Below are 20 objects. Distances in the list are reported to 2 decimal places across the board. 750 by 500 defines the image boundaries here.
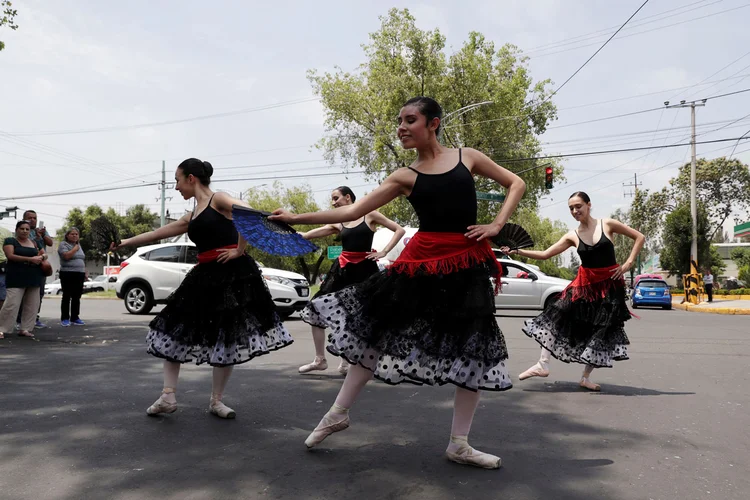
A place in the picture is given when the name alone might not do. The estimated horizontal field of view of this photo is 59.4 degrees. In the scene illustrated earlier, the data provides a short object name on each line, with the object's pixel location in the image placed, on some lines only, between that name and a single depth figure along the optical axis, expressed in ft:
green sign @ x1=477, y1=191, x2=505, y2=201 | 59.96
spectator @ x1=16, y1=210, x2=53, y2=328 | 33.99
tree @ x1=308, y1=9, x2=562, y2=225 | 107.04
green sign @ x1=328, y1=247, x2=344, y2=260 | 26.80
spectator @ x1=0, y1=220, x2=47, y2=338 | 31.58
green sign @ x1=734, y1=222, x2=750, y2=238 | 122.65
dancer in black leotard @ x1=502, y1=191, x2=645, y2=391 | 18.97
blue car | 83.71
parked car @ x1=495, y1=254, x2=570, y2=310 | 57.67
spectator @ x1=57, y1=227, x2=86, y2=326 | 38.32
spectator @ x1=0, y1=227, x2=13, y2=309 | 30.49
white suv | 48.47
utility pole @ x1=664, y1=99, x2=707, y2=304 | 91.45
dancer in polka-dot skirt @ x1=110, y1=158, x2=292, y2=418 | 14.42
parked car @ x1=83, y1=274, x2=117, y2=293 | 143.33
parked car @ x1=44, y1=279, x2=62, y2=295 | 135.85
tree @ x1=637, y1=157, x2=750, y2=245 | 151.84
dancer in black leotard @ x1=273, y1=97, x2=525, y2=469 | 11.05
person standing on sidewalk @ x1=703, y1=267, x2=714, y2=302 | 93.05
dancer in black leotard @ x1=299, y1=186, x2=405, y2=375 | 20.71
